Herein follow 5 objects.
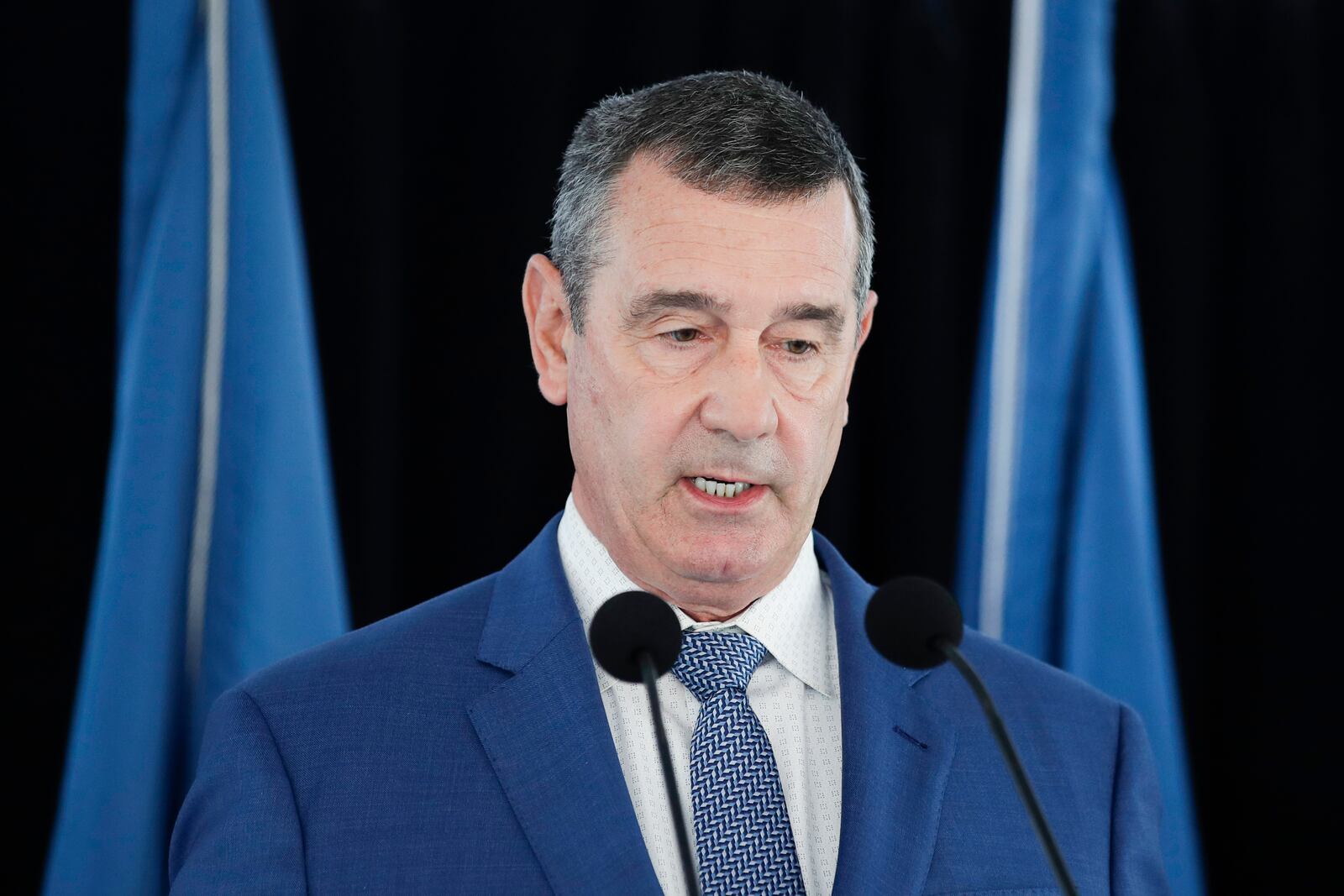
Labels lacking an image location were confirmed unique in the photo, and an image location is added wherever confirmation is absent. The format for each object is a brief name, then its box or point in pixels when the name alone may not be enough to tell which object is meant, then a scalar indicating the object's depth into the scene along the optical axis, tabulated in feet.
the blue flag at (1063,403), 14.59
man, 13.22
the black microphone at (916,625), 12.97
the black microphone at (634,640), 12.93
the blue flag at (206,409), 14.09
